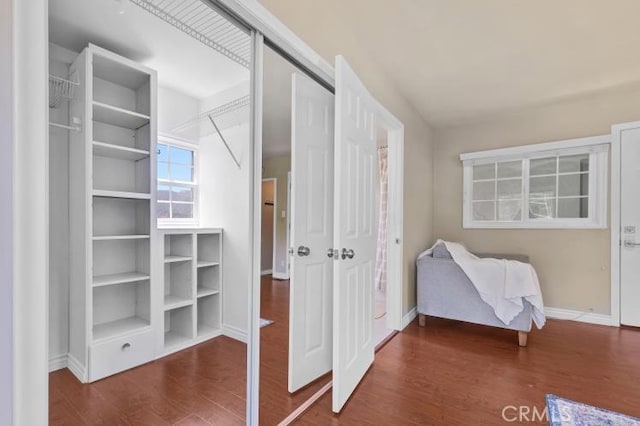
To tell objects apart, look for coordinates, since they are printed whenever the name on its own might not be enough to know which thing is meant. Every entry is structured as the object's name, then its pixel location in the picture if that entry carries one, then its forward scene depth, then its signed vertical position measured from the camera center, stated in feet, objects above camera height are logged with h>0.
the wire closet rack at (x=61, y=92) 3.16 +1.27
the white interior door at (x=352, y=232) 5.48 -0.46
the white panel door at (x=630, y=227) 9.90 -0.49
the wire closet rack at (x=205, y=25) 4.21 +2.79
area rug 5.26 -3.75
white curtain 15.46 -1.11
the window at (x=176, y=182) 4.38 +0.42
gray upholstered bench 8.57 -2.76
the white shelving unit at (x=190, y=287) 4.64 -1.27
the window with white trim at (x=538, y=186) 10.68 +1.04
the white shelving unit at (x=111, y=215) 3.50 -0.08
